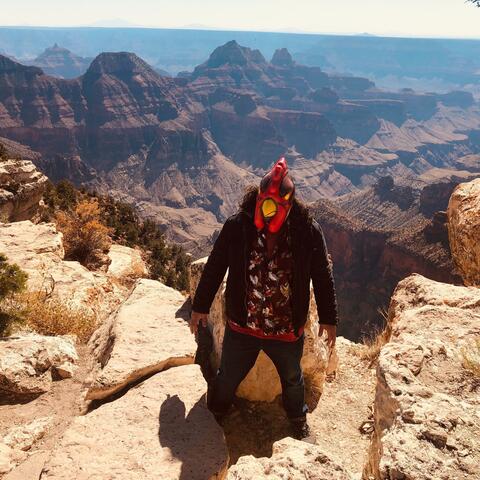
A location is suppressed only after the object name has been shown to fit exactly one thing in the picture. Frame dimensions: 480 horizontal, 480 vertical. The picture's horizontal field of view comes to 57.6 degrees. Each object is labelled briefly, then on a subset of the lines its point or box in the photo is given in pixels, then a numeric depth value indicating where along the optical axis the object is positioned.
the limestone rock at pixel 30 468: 2.92
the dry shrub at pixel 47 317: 5.16
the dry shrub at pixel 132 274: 9.15
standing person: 2.99
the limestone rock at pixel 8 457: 3.03
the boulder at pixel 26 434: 3.46
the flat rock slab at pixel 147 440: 2.76
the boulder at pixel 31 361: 4.11
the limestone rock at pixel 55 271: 6.67
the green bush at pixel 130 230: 11.67
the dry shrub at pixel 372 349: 5.17
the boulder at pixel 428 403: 2.13
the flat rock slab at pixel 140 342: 3.79
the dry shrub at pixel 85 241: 9.74
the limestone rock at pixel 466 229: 5.24
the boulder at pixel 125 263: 9.56
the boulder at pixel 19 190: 11.28
